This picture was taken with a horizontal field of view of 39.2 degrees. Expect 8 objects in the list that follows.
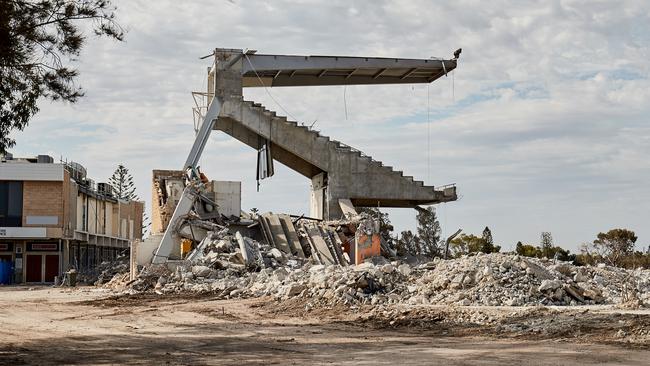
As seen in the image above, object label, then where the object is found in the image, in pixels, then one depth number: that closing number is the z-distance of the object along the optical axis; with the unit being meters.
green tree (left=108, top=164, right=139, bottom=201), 106.56
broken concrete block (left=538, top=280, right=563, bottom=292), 23.75
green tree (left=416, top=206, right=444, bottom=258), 62.00
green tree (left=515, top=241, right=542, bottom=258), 59.14
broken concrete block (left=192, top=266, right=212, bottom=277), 36.28
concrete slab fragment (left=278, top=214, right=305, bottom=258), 42.53
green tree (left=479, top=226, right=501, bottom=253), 58.16
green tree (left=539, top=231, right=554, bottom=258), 62.97
